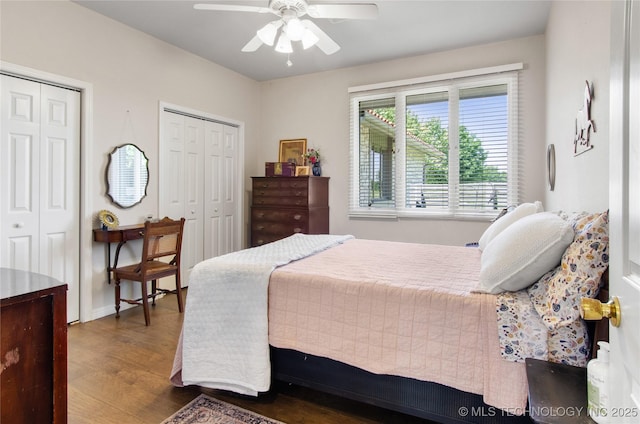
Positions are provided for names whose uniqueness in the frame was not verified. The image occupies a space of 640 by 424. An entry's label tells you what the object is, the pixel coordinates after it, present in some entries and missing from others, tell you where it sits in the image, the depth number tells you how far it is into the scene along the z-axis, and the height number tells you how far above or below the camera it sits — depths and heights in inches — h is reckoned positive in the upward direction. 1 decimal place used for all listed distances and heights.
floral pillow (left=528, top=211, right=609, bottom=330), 45.8 -8.5
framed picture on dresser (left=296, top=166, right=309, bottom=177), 176.1 +19.8
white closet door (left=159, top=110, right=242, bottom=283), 153.2 +12.7
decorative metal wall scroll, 67.1 +17.4
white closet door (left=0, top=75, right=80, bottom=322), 104.1 +8.5
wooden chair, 117.4 -18.7
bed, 51.9 -20.4
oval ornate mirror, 129.3 +12.8
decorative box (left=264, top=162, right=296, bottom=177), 175.6 +20.4
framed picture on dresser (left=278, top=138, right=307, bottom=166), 189.3 +32.4
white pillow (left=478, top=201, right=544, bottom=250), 86.6 -1.7
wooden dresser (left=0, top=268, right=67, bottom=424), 45.2 -19.3
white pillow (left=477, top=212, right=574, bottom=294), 52.9 -6.9
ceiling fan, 91.7 +52.1
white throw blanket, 70.7 -24.8
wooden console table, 121.6 -9.7
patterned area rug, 68.2 -41.2
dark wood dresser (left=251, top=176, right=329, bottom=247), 166.6 +1.1
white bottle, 33.2 -17.1
